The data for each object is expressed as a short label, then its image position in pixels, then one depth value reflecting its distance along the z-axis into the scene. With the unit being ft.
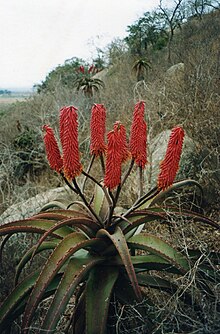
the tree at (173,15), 51.67
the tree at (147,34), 58.49
